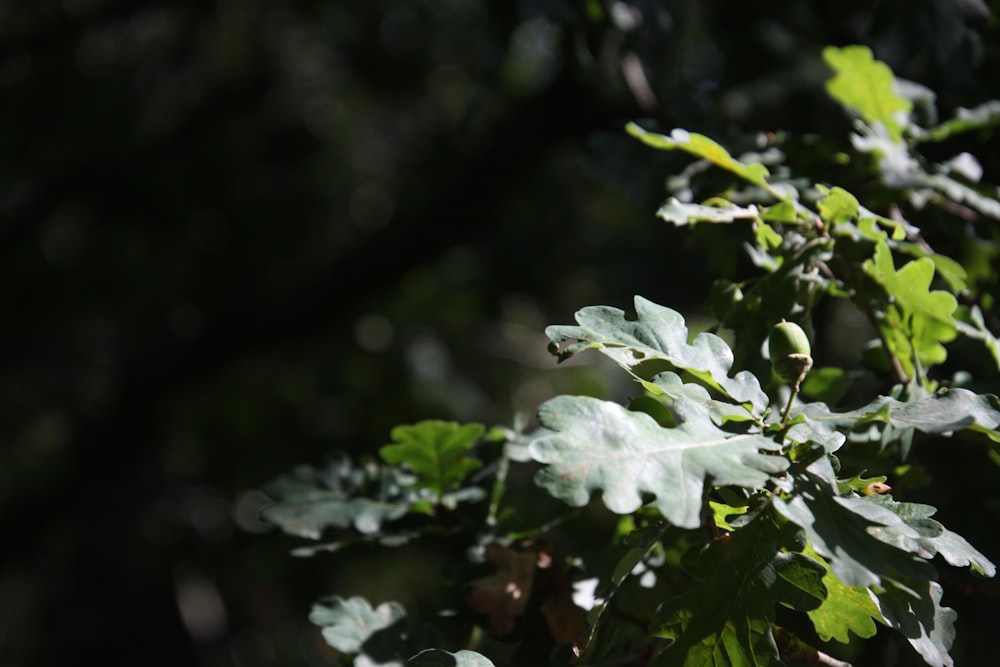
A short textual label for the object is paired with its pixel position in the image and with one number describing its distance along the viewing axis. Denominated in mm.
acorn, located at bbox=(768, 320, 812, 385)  1318
